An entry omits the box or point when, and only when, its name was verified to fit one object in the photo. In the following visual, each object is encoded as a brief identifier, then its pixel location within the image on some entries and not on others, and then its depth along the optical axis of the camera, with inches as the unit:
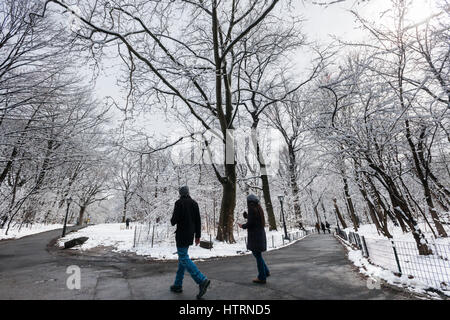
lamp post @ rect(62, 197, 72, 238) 641.8
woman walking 169.0
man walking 137.2
